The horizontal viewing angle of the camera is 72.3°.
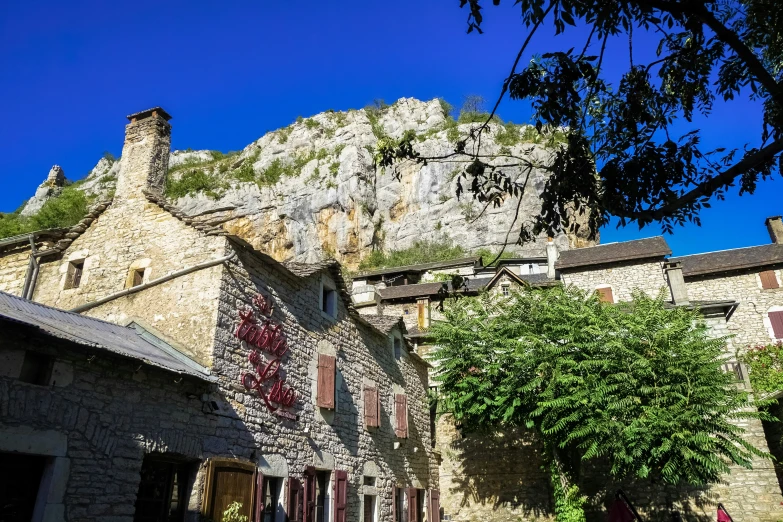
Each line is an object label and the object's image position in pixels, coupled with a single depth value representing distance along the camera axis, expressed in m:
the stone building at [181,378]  6.77
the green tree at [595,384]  12.97
